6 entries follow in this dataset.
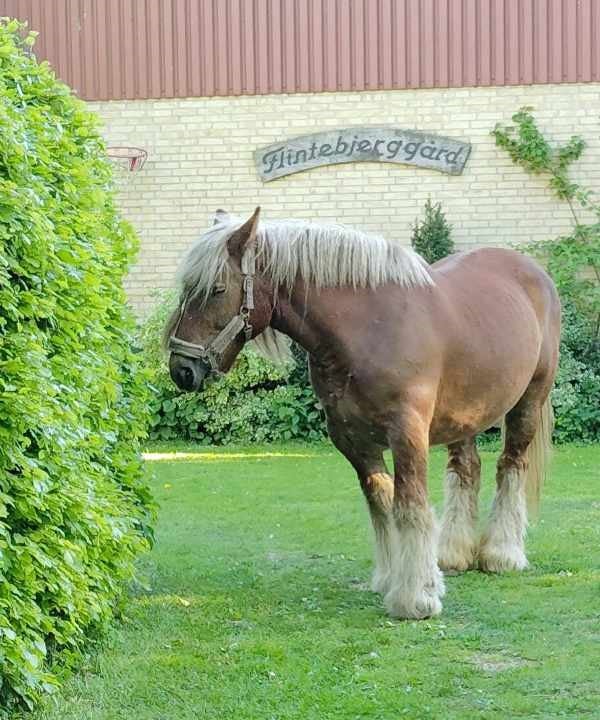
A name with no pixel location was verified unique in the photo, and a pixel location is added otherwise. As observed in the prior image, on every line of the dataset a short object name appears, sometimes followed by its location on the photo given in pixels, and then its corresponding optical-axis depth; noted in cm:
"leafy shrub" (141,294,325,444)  1422
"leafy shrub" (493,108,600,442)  1395
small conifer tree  1423
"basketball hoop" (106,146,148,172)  1559
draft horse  566
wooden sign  1516
